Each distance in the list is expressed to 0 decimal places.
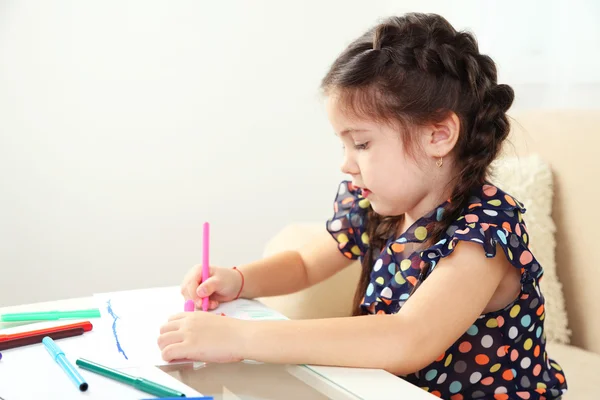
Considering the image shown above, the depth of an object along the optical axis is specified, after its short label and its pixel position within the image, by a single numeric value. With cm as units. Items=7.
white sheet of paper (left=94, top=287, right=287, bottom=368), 67
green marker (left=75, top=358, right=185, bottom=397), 58
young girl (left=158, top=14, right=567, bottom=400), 79
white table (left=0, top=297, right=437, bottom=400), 60
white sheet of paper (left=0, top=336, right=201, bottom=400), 58
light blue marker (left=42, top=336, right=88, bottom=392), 59
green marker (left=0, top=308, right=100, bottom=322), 78
